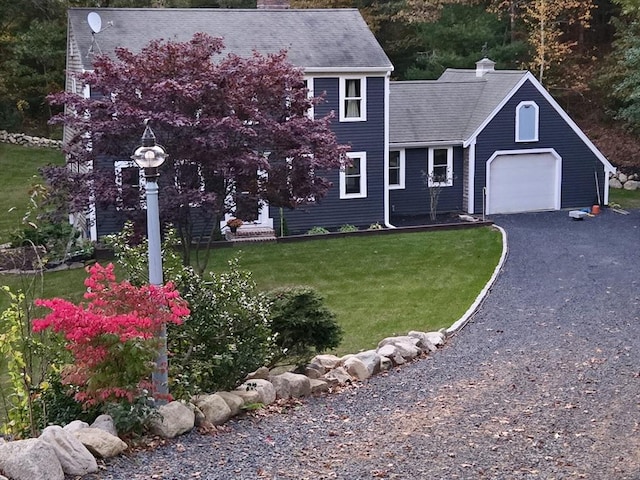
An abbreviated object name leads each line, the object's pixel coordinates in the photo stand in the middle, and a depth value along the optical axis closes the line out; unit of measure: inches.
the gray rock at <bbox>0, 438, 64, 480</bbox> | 225.0
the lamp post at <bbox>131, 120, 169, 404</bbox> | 287.9
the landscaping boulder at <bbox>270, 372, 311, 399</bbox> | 353.1
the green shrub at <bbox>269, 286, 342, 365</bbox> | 401.1
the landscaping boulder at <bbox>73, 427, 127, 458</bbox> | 255.6
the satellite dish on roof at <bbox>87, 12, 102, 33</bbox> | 799.1
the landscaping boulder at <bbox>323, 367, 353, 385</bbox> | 380.9
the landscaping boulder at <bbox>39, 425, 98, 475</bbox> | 240.1
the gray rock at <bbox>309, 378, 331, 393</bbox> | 367.6
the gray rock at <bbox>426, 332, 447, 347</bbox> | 462.0
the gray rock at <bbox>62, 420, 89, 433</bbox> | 261.9
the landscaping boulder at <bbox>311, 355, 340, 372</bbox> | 404.5
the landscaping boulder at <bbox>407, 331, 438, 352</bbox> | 447.8
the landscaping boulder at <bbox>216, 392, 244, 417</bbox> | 318.0
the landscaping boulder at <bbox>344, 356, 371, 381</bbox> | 394.4
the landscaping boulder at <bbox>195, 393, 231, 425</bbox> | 304.3
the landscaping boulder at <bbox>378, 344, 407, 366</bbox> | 418.3
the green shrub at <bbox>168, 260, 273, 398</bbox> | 328.8
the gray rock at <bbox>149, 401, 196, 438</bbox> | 283.1
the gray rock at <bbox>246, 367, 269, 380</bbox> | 366.9
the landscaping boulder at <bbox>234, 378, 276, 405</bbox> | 336.8
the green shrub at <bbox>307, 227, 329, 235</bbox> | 874.1
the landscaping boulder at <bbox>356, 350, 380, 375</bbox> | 400.5
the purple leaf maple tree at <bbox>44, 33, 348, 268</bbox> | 540.4
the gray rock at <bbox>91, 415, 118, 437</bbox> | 270.7
